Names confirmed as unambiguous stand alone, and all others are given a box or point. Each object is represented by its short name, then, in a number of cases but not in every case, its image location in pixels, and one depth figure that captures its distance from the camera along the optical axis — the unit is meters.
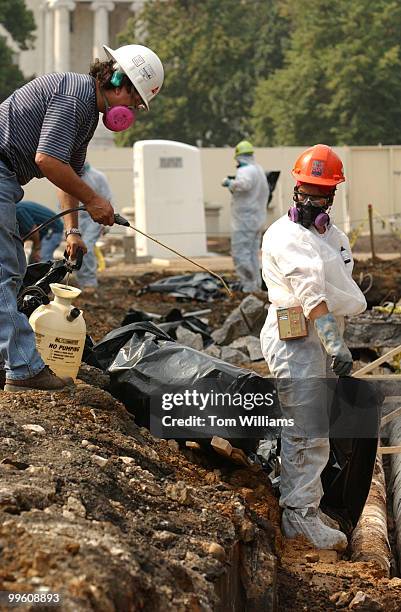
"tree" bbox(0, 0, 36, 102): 49.53
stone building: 83.12
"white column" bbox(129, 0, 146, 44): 60.28
